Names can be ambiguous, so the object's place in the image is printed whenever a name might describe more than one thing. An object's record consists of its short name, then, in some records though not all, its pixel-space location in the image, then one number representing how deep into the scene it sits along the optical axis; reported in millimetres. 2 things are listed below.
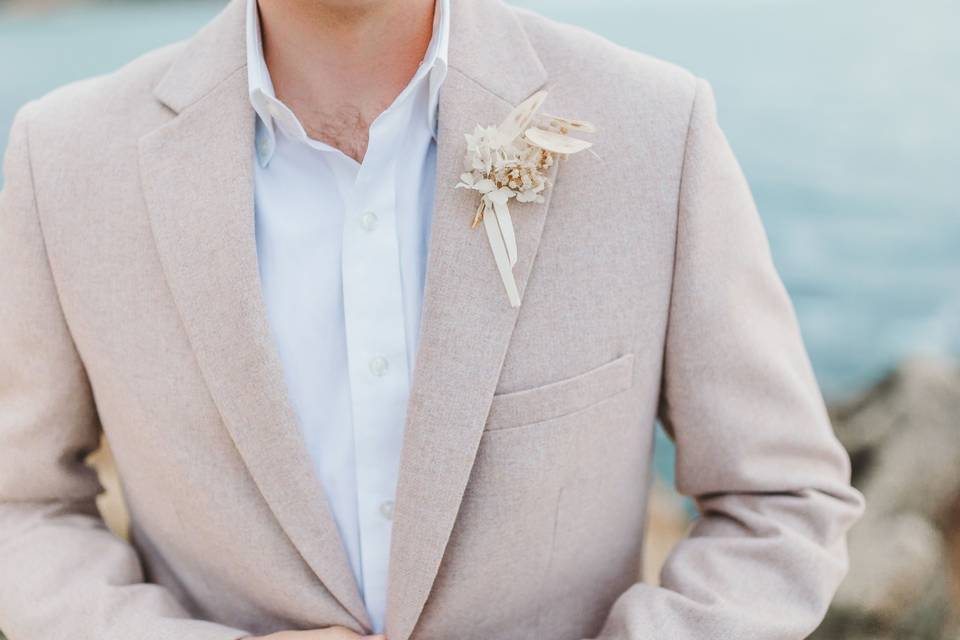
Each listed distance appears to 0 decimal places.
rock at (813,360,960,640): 2588
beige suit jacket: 1237
